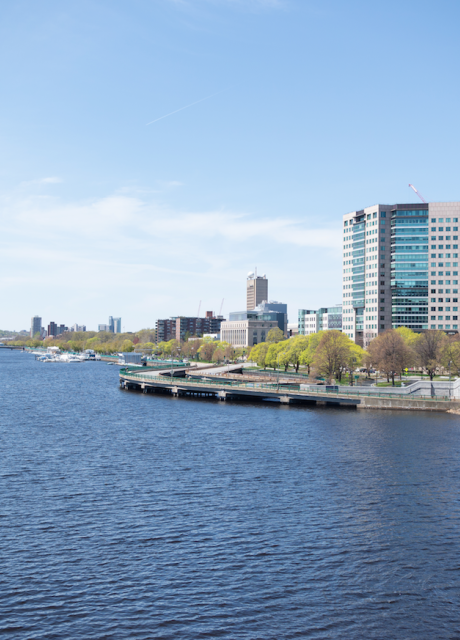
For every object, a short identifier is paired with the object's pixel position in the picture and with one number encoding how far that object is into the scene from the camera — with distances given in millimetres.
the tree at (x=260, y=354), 187875
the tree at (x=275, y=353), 174000
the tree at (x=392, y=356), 118438
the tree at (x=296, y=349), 164000
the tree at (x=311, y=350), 150875
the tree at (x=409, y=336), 141900
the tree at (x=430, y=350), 121394
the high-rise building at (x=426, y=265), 194125
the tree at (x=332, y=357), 127000
